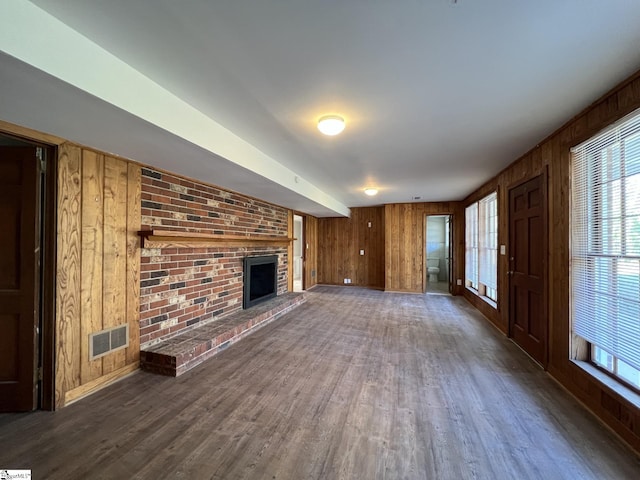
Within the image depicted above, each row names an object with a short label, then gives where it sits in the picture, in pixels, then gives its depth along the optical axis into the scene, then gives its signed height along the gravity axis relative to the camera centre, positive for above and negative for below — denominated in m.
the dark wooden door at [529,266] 2.82 -0.28
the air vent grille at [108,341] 2.30 -0.89
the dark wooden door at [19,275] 2.02 -0.26
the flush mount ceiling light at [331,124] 2.16 +0.96
